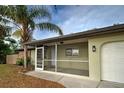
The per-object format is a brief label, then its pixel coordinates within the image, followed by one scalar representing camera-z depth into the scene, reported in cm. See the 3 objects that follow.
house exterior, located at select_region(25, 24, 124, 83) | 457
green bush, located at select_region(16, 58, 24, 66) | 1035
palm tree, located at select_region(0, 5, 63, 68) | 739
